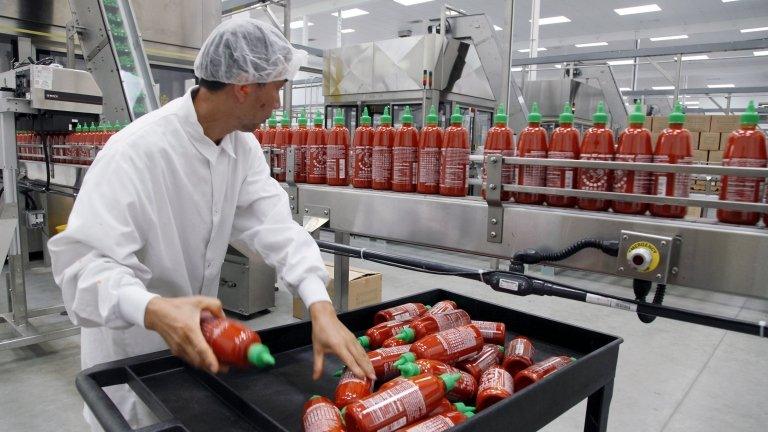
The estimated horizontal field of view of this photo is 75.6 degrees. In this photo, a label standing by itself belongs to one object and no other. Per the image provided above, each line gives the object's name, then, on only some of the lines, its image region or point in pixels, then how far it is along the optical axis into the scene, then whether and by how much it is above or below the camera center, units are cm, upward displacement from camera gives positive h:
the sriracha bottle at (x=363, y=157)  165 -1
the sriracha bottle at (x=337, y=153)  173 +1
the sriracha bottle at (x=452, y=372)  107 -49
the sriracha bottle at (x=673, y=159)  111 +1
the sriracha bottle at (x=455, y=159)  142 +0
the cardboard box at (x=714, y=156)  547 +8
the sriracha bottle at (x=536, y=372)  109 -47
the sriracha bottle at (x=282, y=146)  191 +3
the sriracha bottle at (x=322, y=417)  85 -46
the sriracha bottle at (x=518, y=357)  119 -48
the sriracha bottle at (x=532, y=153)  126 +1
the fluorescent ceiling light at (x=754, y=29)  911 +250
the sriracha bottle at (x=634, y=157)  113 +1
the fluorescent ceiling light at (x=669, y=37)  1012 +257
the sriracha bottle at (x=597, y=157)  119 +1
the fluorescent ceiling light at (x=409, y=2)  863 +268
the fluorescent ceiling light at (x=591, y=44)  1112 +263
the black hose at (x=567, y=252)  111 -22
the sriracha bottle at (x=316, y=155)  182 +0
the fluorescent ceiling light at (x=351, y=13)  950 +275
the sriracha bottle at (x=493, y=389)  102 -48
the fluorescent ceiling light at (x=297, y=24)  1065 +281
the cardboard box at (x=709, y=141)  554 +25
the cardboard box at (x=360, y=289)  358 -99
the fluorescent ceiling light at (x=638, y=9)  834 +260
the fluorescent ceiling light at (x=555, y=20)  932 +266
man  101 -18
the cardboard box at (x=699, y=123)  572 +47
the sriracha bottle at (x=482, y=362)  119 -50
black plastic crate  86 -48
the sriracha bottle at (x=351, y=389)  97 -47
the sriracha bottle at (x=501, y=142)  133 +4
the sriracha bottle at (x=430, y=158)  148 +0
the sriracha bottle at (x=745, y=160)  103 +1
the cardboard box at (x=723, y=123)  558 +45
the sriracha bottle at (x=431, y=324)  130 -45
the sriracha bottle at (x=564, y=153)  122 +2
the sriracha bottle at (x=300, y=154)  187 +0
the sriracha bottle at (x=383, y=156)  159 +0
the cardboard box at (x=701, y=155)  564 +9
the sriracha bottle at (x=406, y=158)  153 -1
